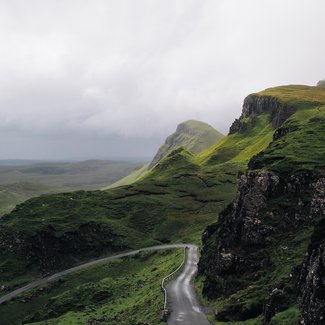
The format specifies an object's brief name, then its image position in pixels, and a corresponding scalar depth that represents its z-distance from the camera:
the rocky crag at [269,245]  55.25
